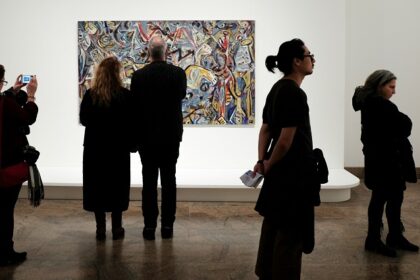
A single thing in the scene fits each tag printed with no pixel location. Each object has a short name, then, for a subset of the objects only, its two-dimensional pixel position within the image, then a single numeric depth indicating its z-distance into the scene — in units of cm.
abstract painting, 726
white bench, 664
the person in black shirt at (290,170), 342
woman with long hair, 496
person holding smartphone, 418
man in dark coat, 502
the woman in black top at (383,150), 451
